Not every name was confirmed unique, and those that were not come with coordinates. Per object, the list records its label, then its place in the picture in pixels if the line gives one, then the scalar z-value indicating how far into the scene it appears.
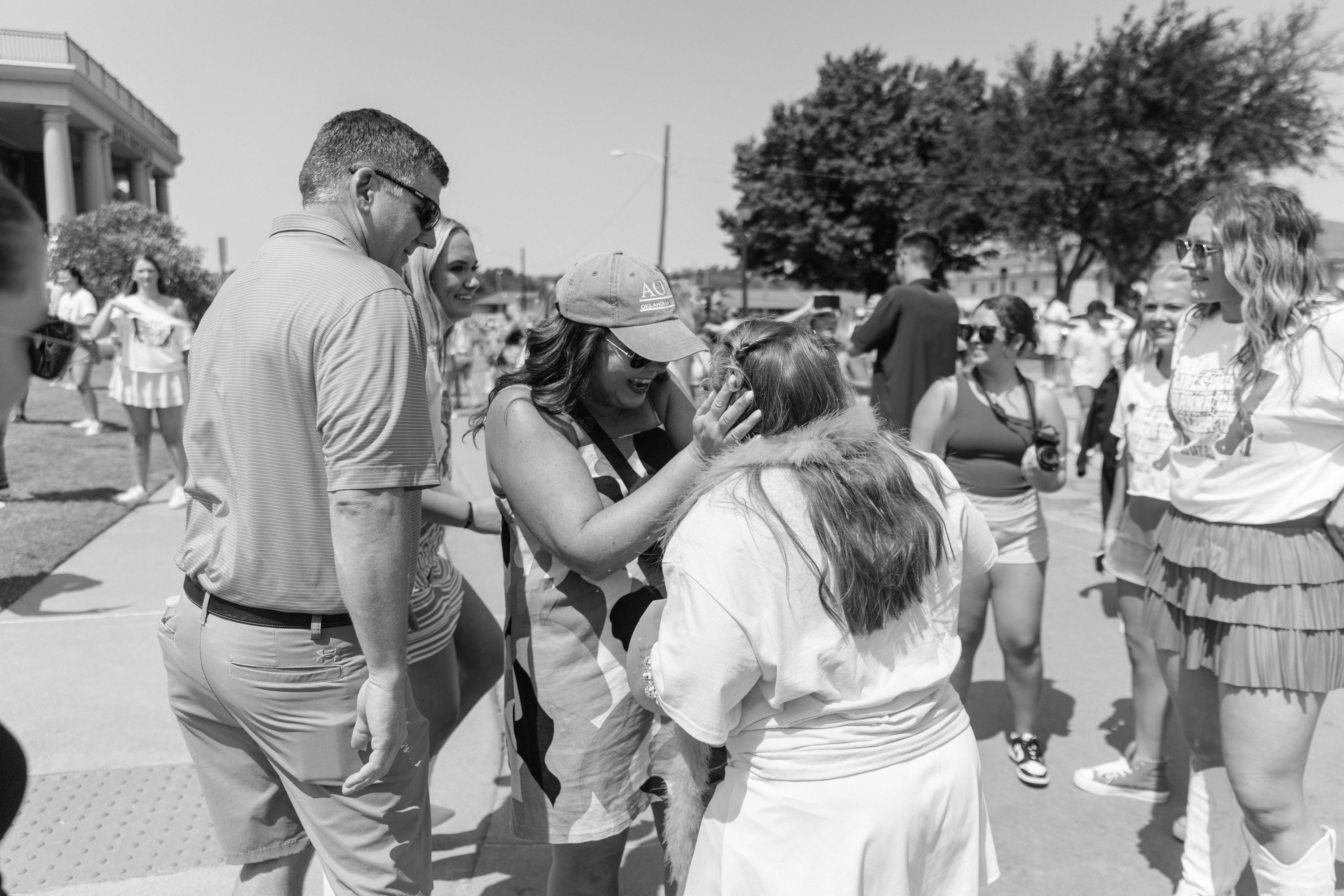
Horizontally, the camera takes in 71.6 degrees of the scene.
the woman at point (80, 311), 9.85
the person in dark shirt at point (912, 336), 5.27
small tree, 21.16
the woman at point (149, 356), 6.68
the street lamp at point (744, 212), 26.50
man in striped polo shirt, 1.64
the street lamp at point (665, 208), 32.50
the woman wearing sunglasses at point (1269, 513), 2.09
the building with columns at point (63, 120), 28.98
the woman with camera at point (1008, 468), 3.39
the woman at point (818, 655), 1.49
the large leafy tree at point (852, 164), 38.84
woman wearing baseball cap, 1.89
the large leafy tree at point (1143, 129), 26.77
